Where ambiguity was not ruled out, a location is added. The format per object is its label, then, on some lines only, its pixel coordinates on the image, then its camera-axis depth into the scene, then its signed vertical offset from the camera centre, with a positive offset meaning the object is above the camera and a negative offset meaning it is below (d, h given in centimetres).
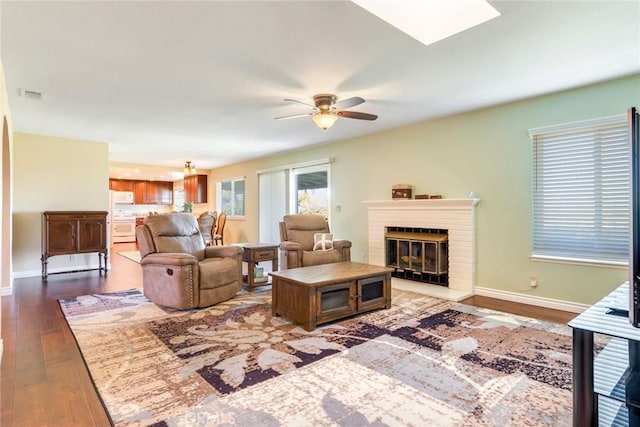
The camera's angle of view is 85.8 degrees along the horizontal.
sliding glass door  679 +43
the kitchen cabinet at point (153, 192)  1233 +71
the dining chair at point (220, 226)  874 -37
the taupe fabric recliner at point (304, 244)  463 -48
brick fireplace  442 -18
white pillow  505 -46
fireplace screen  470 -62
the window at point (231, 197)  922 +42
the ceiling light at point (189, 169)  826 +102
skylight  222 +132
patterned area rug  182 -106
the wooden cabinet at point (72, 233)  543 -34
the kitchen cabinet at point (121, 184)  1189 +97
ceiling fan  366 +107
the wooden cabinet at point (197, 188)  1034 +71
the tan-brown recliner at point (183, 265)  359 -59
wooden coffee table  306 -78
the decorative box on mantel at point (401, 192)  511 +27
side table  460 -60
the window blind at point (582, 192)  338 +18
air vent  355 +125
